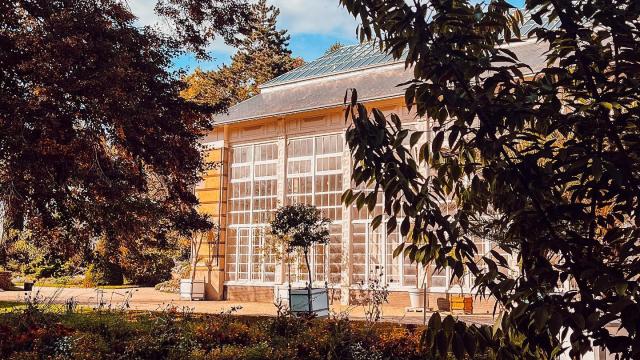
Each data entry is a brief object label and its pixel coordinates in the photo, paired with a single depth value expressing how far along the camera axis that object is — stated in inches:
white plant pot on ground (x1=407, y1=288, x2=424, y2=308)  692.7
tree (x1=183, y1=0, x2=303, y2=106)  1704.0
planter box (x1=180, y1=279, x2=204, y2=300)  861.8
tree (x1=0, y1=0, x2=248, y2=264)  322.0
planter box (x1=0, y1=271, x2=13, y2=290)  979.9
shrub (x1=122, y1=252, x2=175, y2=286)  1174.1
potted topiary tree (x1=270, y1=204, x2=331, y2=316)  648.4
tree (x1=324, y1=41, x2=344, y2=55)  1674.2
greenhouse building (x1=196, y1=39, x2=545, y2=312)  746.8
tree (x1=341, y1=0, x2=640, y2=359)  72.5
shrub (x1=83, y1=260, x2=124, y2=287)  1171.9
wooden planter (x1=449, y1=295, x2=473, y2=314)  648.4
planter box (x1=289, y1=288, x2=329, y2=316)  560.0
